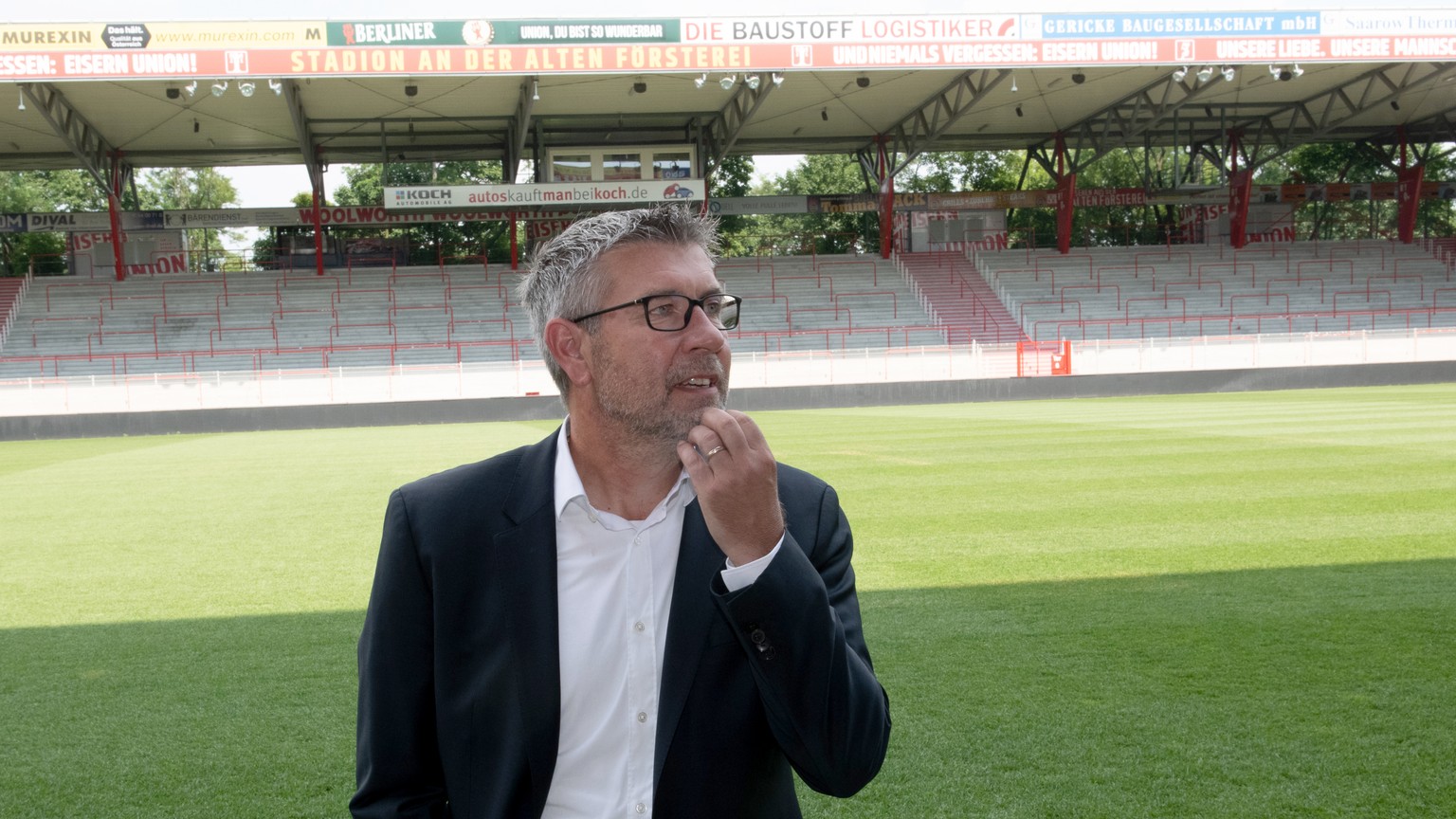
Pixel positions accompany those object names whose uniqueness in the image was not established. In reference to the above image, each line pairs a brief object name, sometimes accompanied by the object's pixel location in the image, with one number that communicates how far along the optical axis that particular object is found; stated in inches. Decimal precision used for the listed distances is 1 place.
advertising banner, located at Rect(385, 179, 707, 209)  1339.8
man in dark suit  76.8
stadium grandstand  1089.4
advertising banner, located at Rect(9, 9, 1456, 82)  1019.9
